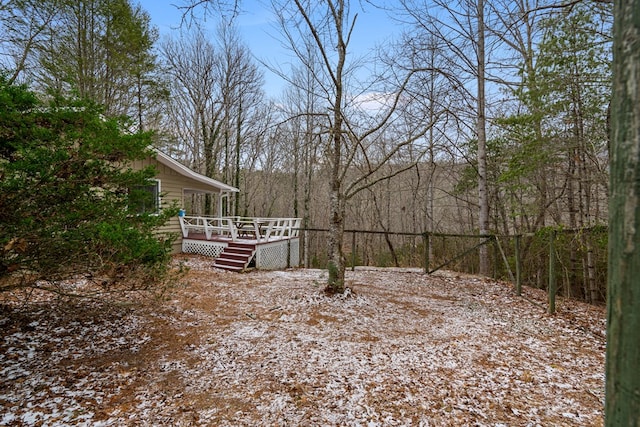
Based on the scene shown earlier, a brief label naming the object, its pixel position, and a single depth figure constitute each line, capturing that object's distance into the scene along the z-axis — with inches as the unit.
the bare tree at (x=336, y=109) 197.3
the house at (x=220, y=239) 357.1
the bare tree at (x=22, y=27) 320.2
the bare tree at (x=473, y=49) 296.4
